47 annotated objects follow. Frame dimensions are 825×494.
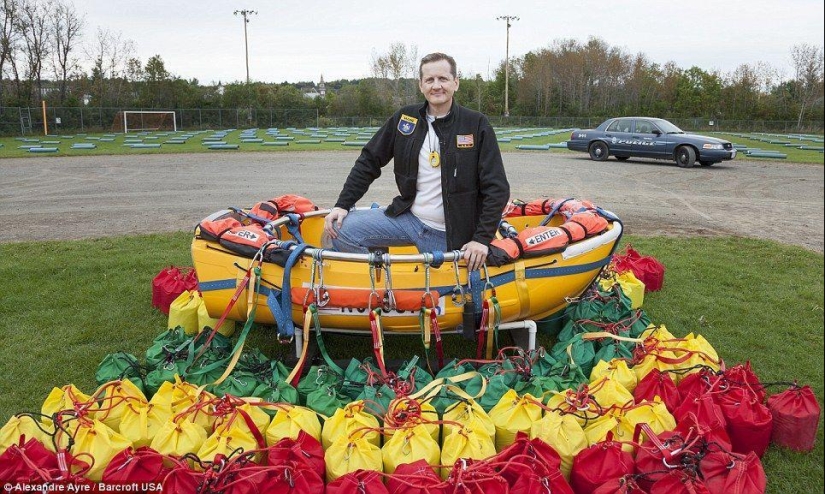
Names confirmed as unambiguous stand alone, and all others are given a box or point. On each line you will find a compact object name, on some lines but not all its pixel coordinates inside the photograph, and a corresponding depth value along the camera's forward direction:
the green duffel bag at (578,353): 4.38
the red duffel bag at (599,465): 3.04
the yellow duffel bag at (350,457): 3.10
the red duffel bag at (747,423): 3.49
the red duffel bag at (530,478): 2.85
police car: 18.81
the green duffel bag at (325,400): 3.80
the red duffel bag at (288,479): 2.88
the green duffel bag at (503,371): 4.08
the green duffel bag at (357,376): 4.03
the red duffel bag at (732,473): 2.85
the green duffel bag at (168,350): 4.36
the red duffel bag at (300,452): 3.08
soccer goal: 43.16
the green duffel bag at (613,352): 4.43
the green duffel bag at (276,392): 3.87
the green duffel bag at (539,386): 3.90
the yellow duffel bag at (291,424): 3.40
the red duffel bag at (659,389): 3.74
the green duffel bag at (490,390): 3.83
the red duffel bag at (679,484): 2.80
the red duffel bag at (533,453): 3.02
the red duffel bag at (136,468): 2.99
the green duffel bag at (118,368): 4.14
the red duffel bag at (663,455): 2.95
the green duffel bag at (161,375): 4.08
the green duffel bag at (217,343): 4.55
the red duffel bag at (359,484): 2.84
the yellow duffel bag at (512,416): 3.47
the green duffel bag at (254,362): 4.24
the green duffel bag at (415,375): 4.02
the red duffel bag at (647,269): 6.52
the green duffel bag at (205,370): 4.19
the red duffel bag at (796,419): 3.56
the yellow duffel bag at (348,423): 3.34
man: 4.47
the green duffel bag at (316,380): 4.05
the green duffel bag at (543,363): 4.24
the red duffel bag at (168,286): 5.80
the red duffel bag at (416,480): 2.85
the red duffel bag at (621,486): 2.84
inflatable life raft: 4.38
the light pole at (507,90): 53.70
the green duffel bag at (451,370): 4.15
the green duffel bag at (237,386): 3.97
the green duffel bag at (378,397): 3.71
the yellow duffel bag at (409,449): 3.15
